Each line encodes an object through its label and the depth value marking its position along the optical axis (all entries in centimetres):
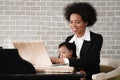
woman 258
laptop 188
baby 259
